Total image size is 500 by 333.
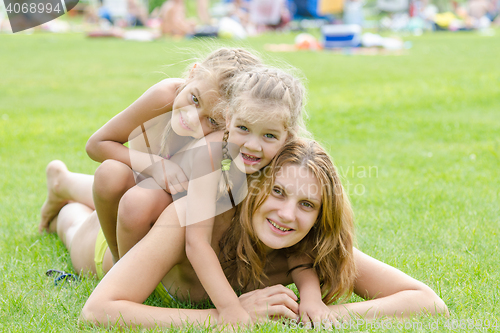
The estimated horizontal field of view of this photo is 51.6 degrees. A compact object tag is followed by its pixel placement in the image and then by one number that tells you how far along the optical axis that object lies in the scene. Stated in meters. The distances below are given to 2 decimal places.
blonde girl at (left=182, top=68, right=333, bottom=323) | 2.35
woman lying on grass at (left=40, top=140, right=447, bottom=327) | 2.39
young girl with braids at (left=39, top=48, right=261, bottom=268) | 2.74
